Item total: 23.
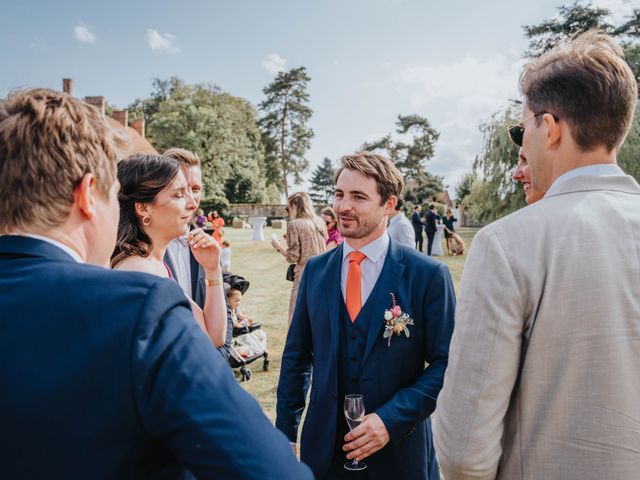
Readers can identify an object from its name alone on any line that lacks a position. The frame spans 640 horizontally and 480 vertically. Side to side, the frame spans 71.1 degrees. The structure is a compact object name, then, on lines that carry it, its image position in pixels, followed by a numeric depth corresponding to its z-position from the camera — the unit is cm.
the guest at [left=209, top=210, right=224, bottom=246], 1063
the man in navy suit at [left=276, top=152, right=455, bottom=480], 232
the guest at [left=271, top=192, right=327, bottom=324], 714
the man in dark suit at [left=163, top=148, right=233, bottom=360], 298
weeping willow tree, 2491
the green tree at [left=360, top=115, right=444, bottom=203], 5978
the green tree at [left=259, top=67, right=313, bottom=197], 6259
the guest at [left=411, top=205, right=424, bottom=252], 2016
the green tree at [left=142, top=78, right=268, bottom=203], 5109
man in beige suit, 132
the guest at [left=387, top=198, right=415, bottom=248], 786
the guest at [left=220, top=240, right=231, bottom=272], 1255
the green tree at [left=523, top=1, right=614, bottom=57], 3450
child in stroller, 682
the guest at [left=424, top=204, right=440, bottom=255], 1908
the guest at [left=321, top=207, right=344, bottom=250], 879
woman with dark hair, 249
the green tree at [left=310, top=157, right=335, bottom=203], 10406
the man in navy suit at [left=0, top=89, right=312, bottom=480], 88
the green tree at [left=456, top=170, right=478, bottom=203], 5962
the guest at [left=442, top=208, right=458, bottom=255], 2203
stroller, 638
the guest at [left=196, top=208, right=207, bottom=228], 1851
